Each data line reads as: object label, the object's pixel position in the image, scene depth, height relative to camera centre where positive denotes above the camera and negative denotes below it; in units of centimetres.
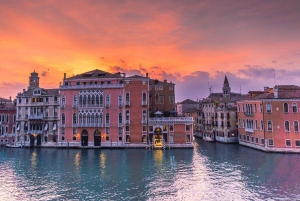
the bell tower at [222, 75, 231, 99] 6402 +805
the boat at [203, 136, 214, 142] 5302 -497
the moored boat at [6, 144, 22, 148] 4588 -491
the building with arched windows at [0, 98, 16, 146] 4844 -75
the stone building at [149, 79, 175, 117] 5069 +443
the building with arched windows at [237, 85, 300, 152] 3481 -58
